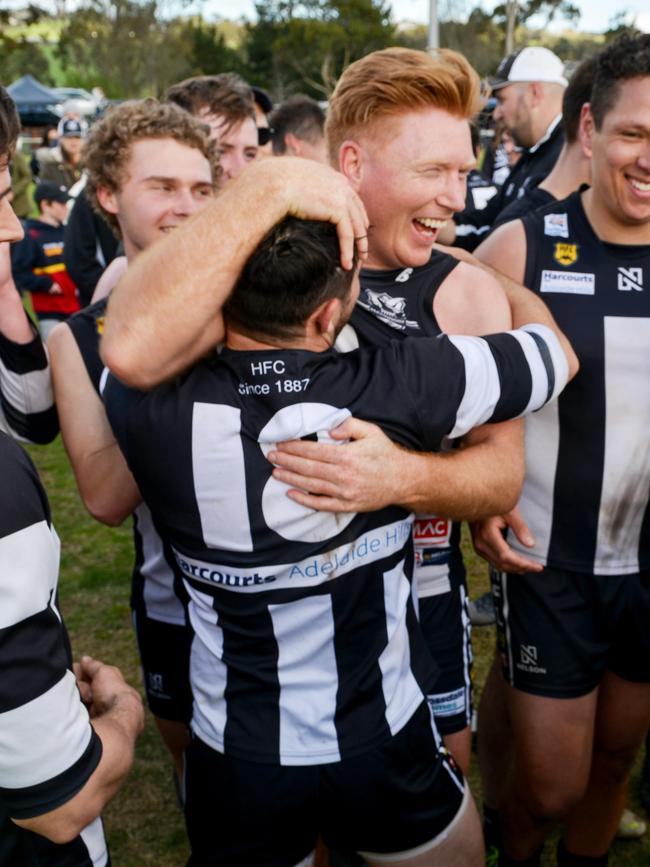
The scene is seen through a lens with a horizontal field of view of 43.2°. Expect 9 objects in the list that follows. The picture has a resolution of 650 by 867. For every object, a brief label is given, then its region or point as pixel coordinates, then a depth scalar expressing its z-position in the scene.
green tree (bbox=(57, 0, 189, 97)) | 51.81
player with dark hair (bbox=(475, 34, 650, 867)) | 2.53
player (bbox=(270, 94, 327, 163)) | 5.80
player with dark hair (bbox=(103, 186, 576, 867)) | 1.69
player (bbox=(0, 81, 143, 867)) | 1.36
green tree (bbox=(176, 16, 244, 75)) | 54.69
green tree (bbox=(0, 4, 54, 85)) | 53.23
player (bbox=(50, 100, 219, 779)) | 2.68
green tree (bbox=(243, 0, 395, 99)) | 52.91
